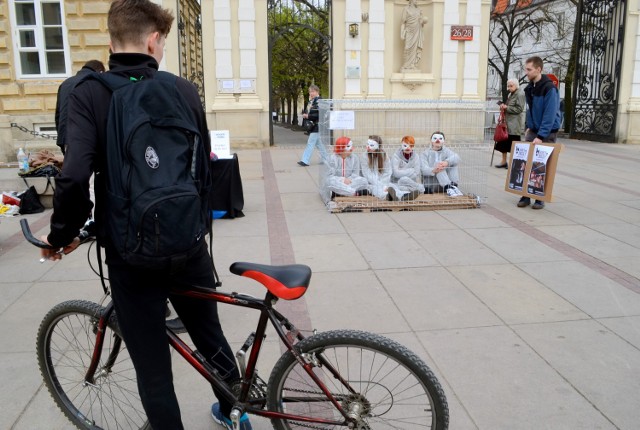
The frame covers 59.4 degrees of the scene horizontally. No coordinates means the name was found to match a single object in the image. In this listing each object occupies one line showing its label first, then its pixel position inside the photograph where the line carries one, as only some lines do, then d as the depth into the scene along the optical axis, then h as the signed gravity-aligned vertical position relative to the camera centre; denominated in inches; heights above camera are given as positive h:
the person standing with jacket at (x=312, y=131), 480.7 -30.1
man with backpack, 79.3 -11.9
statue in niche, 597.0 +66.0
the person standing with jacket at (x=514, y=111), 457.4 -11.4
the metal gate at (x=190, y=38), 682.8 +82.6
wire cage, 304.2 -45.9
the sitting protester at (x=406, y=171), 310.8 -40.6
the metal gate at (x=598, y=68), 652.1 +33.4
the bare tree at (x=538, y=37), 894.4 +119.6
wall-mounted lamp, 581.6 +68.5
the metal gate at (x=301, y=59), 964.0 +65.9
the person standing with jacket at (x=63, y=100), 157.1 -0.9
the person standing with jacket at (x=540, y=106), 295.7 -4.9
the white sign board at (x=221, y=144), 306.8 -25.4
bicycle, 88.3 -46.7
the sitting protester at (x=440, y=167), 316.8 -39.2
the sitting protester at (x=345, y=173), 309.9 -41.8
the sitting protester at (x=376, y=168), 311.1 -38.9
